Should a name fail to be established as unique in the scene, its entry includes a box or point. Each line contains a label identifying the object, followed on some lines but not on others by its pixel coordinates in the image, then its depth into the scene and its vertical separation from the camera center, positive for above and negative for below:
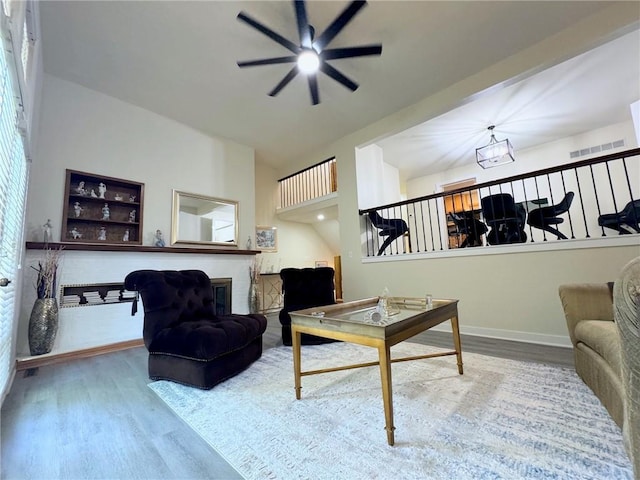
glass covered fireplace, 4.71 -0.38
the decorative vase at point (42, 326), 2.84 -0.45
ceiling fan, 2.38 +2.23
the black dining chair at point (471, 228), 3.86 +0.45
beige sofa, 0.81 -0.43
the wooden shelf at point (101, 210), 3.49 +0.99
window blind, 1.50 +0.57
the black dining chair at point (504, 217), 3.49 +0.54
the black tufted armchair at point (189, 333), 2.05 -0.48
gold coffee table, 1.39 -0.38
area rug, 1.17 -0.89
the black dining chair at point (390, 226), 4.58 +0.65
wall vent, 5.04 +2.02
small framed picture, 6.17 +0.76
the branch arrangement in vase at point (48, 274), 2.96 +0.11
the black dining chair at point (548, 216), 3.28 +0.52
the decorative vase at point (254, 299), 5.08 -0.51
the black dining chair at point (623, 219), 3.06 +0.41
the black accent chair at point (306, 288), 3.43 -0.25
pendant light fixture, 4.58 +1.82
